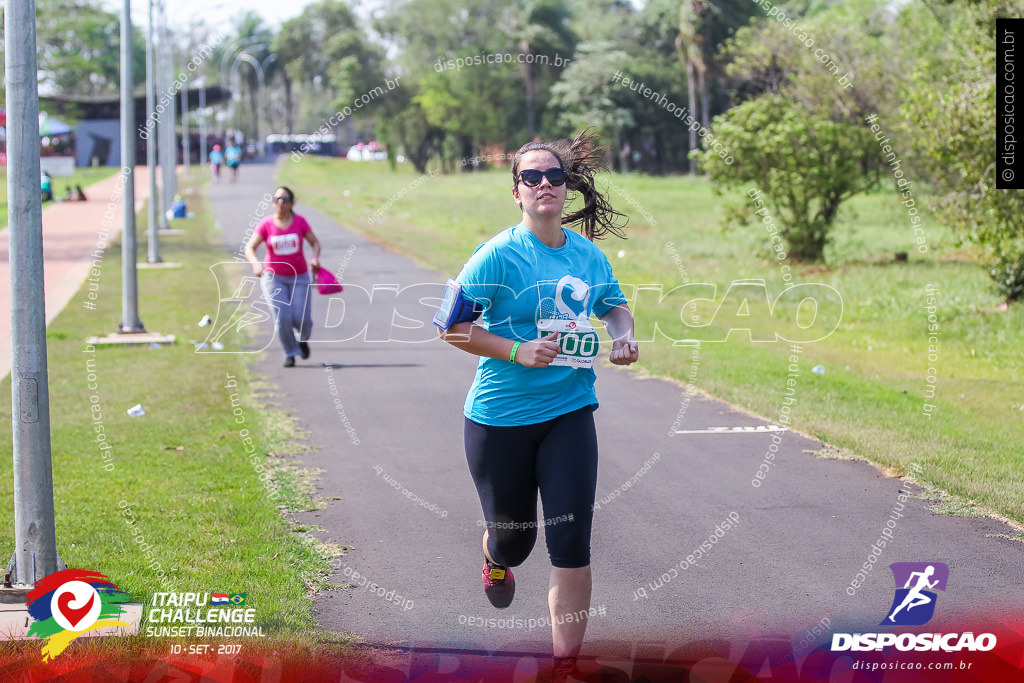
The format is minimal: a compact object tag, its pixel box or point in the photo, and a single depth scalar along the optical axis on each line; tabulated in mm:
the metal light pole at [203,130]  49400
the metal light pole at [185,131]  40822
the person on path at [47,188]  33125
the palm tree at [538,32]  34688
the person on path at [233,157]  37125
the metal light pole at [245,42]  76750
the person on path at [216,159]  42094
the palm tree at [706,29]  37844
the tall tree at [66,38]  59594
